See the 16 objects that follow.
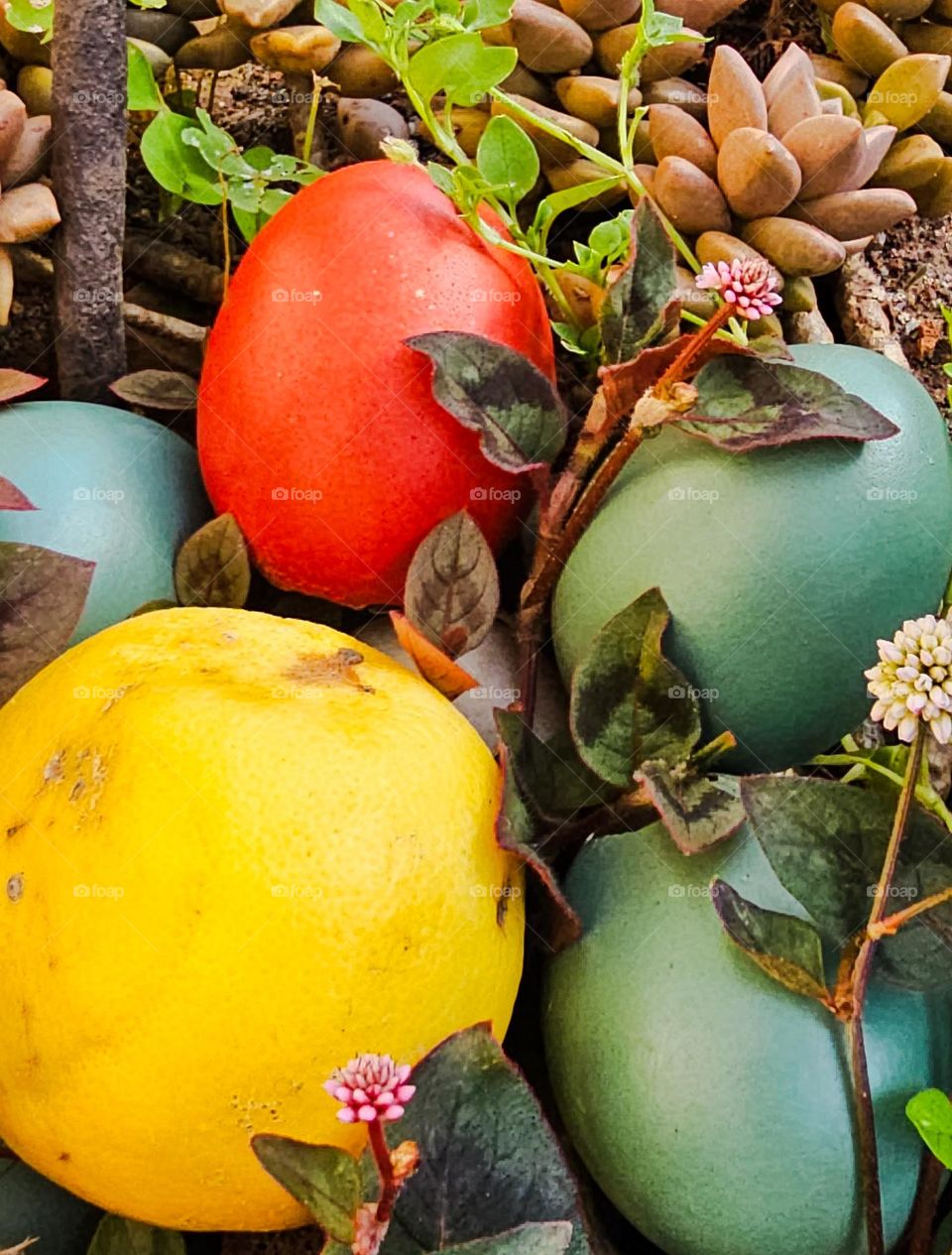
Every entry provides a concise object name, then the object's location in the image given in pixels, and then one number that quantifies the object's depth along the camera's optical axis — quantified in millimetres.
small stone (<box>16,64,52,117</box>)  223
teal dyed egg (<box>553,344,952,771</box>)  178
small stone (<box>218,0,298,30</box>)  216
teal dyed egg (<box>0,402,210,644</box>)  198
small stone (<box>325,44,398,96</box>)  228
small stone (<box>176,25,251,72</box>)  229
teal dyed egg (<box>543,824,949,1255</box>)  163
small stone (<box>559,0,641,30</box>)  224
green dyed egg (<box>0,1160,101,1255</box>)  179
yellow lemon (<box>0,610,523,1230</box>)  151
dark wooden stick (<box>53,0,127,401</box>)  203
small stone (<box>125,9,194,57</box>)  232
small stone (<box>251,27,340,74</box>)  217
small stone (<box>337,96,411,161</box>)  233
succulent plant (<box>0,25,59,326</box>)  206
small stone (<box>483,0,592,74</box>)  222
